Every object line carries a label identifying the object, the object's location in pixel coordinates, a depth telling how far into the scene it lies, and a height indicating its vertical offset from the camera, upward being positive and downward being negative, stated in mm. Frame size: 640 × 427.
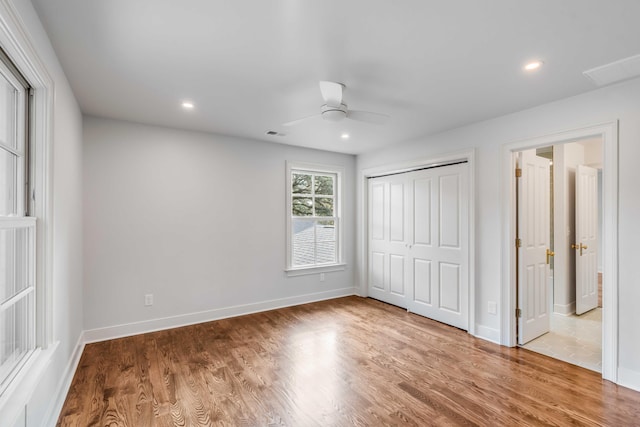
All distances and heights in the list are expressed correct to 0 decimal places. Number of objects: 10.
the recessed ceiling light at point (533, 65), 2188 +1072
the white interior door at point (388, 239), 4594 -399
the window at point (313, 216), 4785 -38
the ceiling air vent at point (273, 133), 3938 +1055
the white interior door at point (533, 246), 3332 -365
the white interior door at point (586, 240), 4234 -379
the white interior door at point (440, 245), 3752 -410
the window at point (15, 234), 1527 -107
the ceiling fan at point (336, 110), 2332 +857
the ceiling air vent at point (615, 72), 2156 +1056
